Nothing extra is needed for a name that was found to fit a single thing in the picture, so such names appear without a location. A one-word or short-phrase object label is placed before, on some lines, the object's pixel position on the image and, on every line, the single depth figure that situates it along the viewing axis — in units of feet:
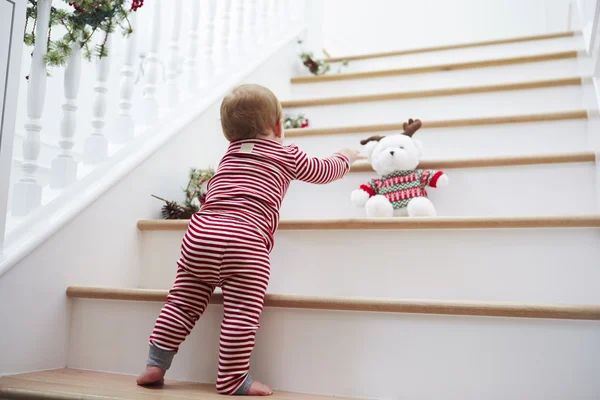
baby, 3.65
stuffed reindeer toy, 5.31
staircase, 3.45
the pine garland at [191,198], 5.60
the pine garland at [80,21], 4.48
